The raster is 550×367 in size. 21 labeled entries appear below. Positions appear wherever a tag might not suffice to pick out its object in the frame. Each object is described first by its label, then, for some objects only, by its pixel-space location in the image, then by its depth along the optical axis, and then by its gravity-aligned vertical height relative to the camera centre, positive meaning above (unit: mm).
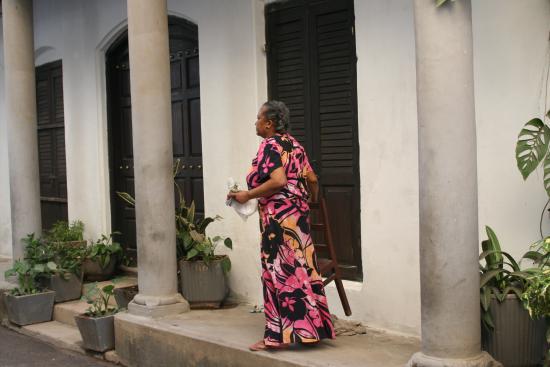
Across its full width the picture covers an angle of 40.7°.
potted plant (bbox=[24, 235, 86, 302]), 7273 -885
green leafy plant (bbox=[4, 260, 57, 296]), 7152 -918
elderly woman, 4703 -465
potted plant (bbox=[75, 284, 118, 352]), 6039 -1221
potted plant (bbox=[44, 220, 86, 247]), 8348 -645
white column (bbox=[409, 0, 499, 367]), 3875 -63
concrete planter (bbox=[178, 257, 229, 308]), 6316 -935
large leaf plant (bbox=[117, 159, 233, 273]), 6371 -589
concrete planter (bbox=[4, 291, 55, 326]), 7117 -1244
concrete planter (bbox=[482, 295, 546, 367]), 4086 -955
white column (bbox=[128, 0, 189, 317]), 5859 +201
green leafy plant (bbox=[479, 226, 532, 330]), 4098 -657
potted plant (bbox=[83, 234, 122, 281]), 7941 -909
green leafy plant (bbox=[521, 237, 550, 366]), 3836 -697
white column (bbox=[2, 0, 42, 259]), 7762 +589
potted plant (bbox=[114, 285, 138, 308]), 6398 -1033
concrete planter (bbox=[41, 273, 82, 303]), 7262 -1065
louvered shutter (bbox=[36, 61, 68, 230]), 9383 +455
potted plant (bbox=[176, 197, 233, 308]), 6316 -811
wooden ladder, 5027 -640
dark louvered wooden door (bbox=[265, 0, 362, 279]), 5895 +596
